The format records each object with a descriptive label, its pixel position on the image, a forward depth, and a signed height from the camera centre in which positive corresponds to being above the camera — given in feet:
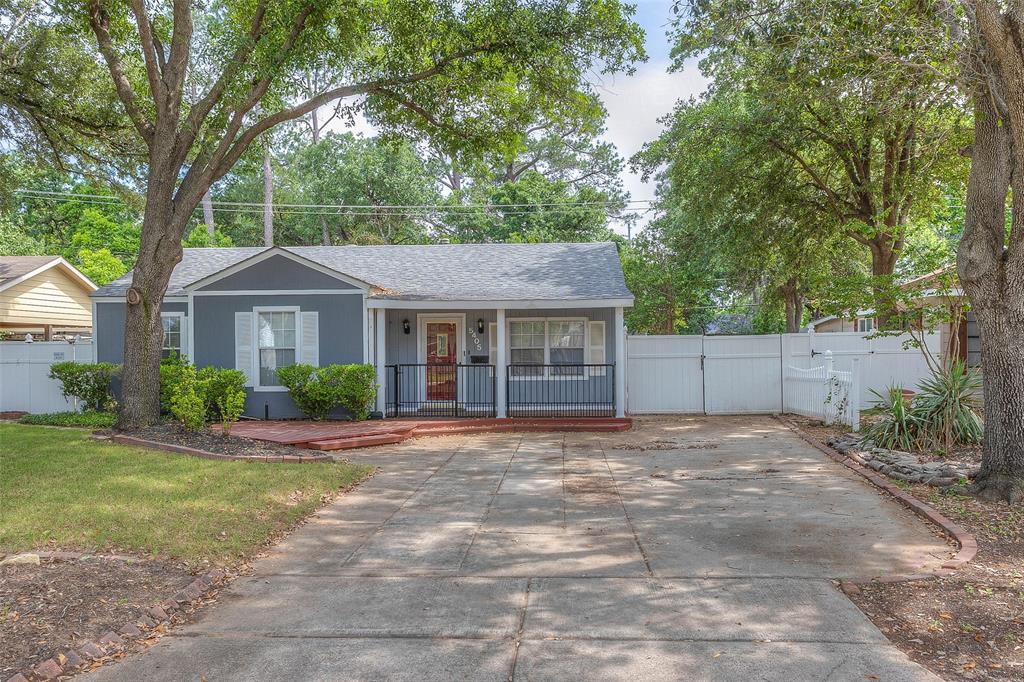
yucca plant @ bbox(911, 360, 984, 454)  30.14 -3.35
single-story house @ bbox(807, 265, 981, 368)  32.58 +1.84
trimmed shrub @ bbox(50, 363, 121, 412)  45.42 -2.34
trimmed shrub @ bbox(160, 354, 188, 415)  42.68 -2.34
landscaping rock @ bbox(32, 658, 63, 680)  11.55 -5.52
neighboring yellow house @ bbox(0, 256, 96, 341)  67.10 +5.06
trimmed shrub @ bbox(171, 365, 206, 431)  33.55 -3.01
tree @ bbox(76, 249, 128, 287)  89.56 +10.56
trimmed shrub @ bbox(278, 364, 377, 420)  43.70 -2.80
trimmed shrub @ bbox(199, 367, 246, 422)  42.60 -2.38
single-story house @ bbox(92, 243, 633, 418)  45.83 +1.07
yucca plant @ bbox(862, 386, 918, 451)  30.96 -4.12
